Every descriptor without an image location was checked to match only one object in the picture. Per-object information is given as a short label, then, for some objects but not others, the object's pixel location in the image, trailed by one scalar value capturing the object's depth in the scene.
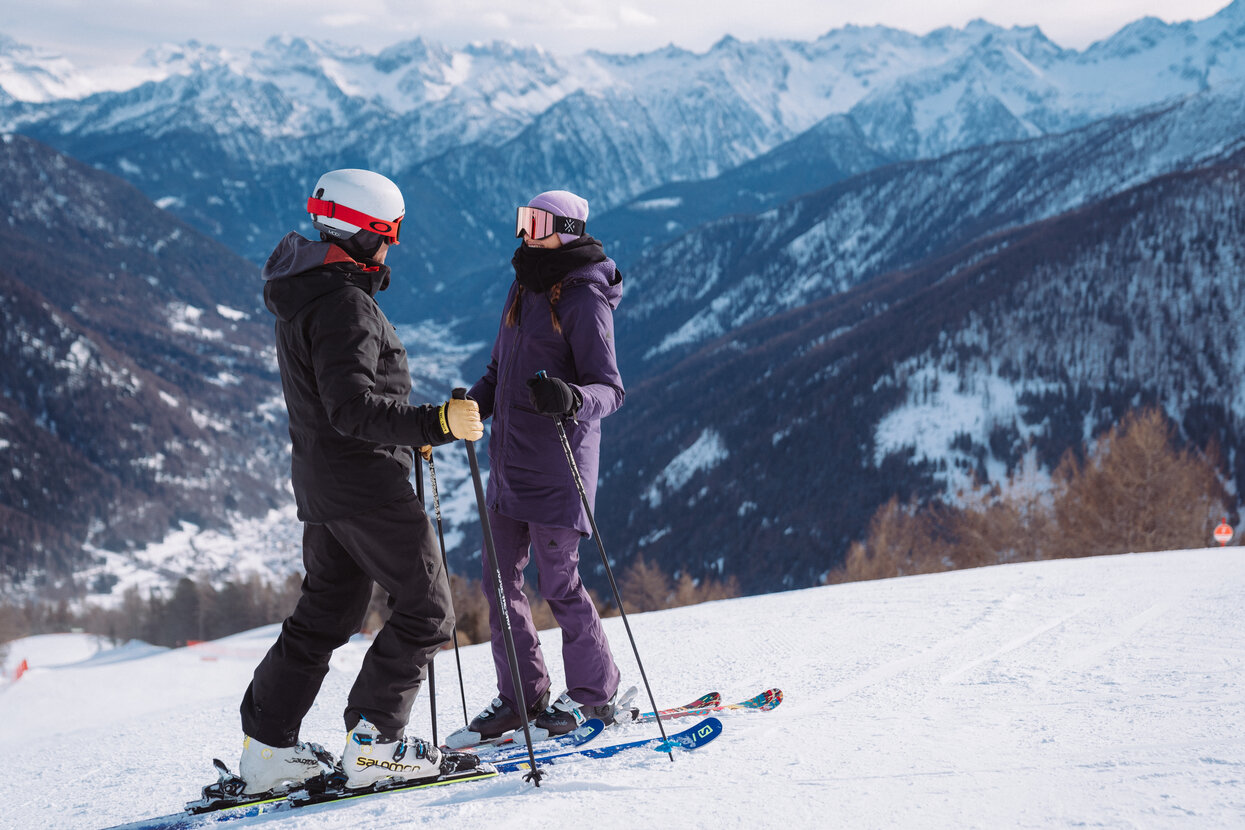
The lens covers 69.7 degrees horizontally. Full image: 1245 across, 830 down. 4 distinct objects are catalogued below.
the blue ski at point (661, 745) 3.80
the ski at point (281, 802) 3.45
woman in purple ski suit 4.13
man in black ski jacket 3.30
